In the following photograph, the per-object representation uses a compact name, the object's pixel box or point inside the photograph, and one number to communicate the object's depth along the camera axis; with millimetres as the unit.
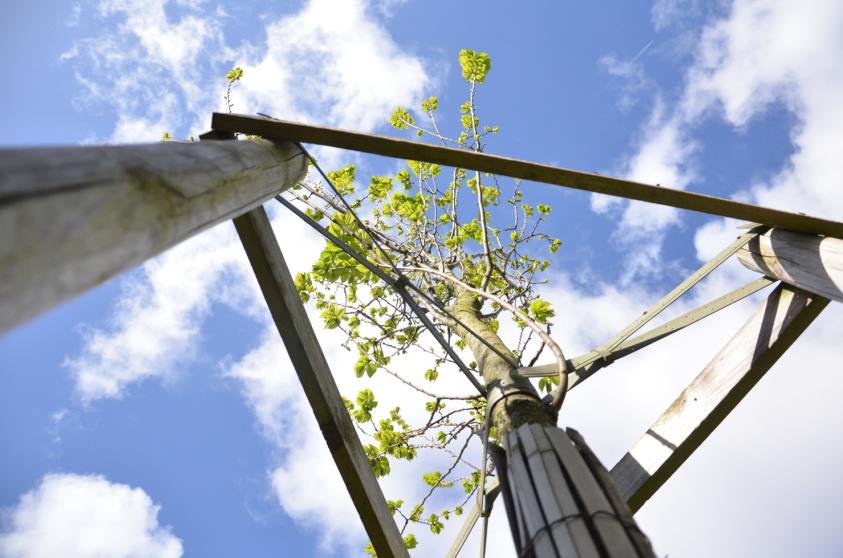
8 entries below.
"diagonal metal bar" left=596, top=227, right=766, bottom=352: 2037
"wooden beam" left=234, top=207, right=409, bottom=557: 1906
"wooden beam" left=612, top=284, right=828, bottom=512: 1920
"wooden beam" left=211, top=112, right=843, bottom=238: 1622
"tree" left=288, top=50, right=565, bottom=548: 3062
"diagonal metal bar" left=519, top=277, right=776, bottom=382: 1913
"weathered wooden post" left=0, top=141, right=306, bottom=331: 497
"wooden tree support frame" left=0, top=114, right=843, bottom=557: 550
